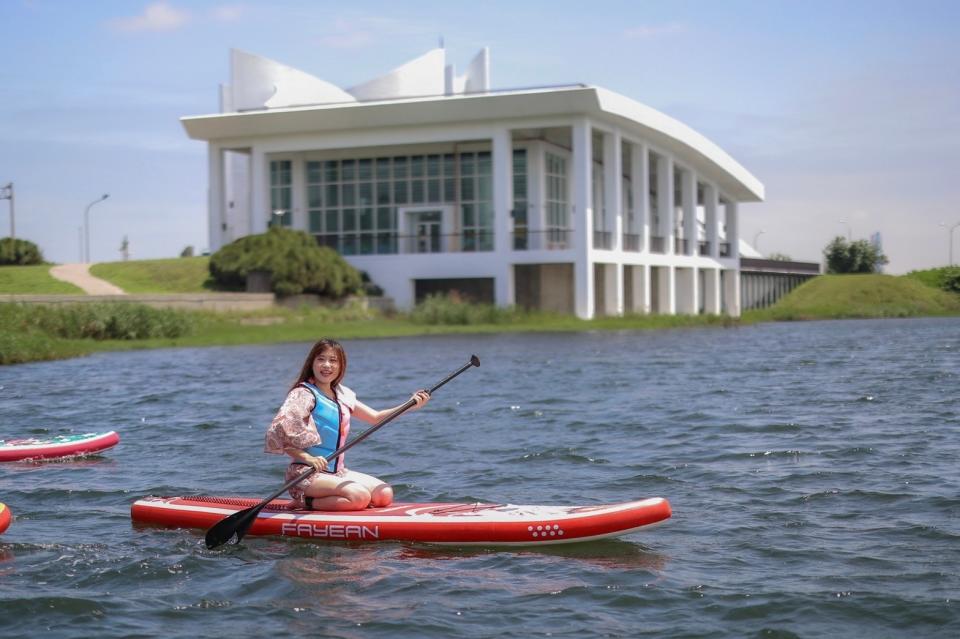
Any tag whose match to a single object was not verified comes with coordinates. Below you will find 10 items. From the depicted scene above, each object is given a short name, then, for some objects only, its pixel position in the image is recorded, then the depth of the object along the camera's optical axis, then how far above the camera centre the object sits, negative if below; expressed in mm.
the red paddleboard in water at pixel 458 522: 8586 -1601
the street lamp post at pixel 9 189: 62406 +6669
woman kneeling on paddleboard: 8859 -921
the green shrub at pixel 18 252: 52281 +2794
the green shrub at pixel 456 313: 43781 -188
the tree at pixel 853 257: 83250 +3226
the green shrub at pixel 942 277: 65125 +1351
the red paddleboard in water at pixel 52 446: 13258 -1507
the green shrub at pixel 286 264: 43250 +1739
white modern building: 48031 +5884
